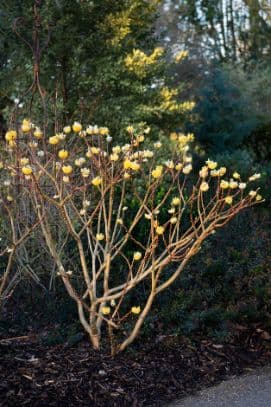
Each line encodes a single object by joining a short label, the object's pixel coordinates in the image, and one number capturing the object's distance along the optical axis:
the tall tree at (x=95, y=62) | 11.03
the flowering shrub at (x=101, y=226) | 3.66
